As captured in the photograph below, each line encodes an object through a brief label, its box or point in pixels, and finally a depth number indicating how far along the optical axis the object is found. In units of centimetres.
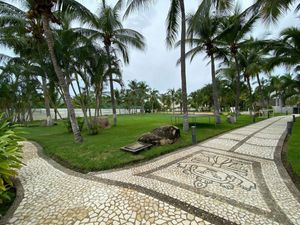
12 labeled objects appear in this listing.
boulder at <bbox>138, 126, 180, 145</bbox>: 695
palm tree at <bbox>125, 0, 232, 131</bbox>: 934
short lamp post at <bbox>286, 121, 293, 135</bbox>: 906
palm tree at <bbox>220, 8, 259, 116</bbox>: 1285
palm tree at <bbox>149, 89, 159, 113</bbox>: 5830
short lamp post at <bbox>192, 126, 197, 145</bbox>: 731
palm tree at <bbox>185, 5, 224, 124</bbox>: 1251
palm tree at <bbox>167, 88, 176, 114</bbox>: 6071
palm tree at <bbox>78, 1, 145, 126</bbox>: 1272
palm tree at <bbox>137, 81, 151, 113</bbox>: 4994
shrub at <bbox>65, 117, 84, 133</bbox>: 1192
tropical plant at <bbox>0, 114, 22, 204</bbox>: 301
